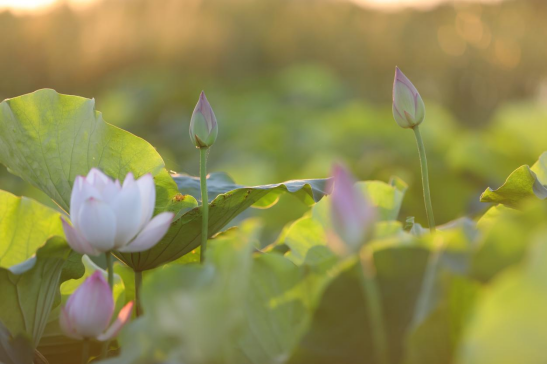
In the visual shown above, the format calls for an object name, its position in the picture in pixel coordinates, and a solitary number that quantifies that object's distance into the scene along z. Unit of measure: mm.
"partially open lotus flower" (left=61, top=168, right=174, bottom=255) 2948
